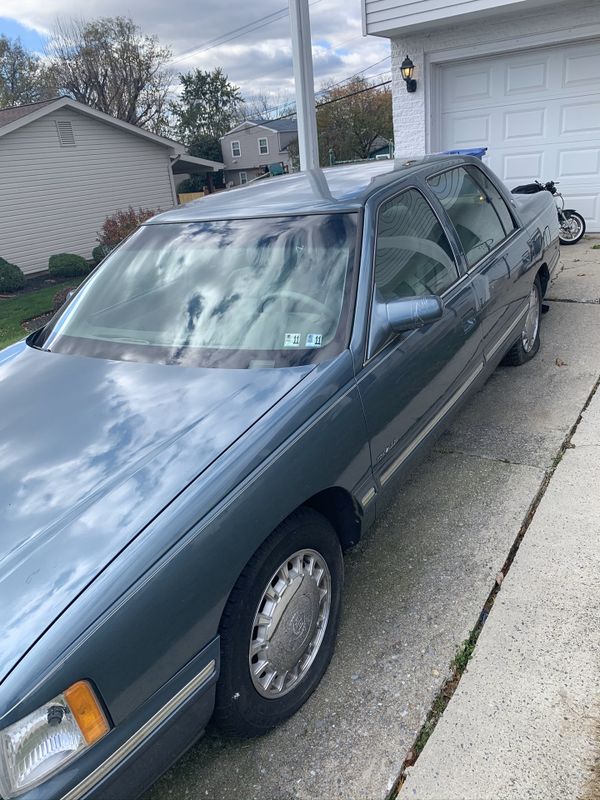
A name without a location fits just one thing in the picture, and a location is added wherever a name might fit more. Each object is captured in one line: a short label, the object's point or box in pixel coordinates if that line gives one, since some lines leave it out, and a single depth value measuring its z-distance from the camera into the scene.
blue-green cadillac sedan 1.51
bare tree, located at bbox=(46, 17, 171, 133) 37.88
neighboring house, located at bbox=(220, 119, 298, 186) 51.56
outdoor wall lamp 9.04
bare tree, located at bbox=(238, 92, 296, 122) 61.72
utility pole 7.23
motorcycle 8.20
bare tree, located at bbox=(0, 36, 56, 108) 37.91
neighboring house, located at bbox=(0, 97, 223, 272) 17.28
